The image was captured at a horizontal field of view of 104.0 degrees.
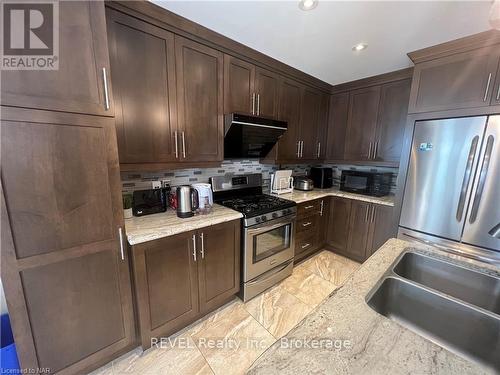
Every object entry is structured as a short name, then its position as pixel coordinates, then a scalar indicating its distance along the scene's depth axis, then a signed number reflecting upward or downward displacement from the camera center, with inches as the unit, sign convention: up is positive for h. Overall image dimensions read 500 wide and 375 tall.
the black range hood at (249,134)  73.0 +9.5
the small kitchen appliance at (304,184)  112.3 -14.5
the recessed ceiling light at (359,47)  68.9 +40.3
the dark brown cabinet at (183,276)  53.9 -37.0
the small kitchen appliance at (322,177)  118.6 -11.1
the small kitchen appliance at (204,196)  69.5 -14.2
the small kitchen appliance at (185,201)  63.0 -14.5
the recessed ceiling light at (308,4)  48.6 +38.8
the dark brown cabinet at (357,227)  93.0 -34.5
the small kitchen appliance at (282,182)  103.6 -12.8
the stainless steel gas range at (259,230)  73.6 -28.7
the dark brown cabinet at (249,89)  73.4 +27.9
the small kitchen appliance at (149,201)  63.5 -15.3
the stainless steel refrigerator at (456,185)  60.9 -8.1
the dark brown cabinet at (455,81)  60.8 +26.8
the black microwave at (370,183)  100.9 -12.1
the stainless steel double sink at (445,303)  29.5 -25.3
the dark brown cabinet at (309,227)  97.1 -35.8
